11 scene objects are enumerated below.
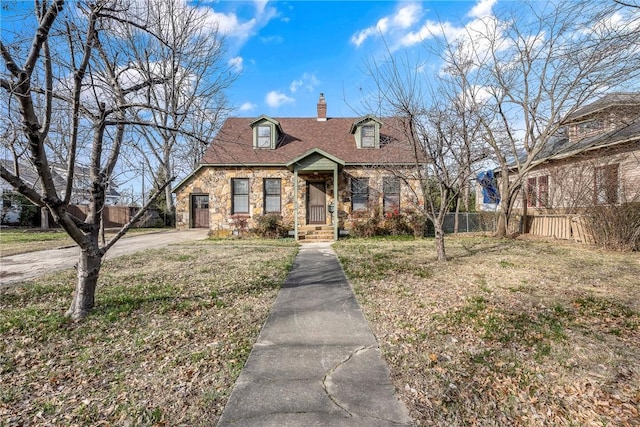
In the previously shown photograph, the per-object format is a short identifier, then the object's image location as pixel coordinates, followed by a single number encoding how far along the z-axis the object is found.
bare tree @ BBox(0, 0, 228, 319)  3.00
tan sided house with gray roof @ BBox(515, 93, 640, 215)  9.72
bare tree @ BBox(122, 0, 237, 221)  4.41
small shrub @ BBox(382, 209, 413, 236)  13.66
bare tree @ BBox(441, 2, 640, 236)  4.77
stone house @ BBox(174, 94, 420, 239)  14.21
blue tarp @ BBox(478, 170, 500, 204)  14.28
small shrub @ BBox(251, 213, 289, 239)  13.36
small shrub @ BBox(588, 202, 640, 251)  8.76
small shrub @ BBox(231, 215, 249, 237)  13.96
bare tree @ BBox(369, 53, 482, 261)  7.23
